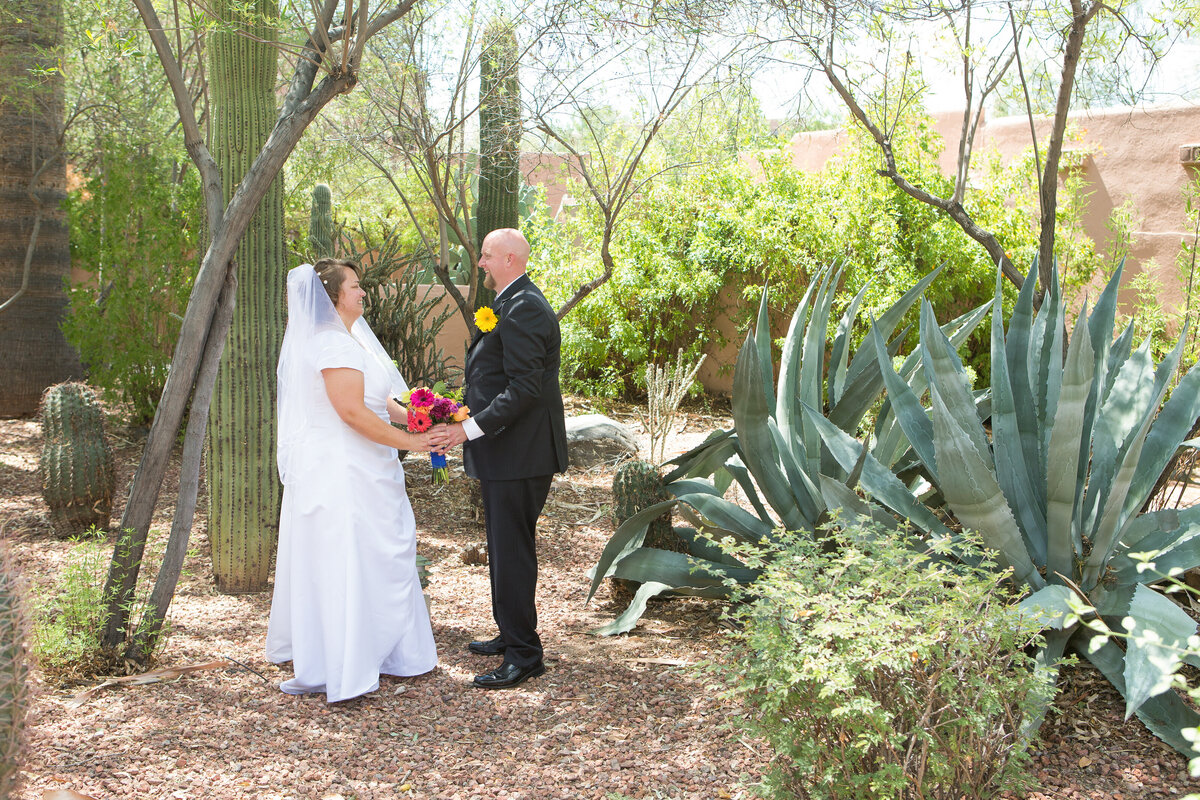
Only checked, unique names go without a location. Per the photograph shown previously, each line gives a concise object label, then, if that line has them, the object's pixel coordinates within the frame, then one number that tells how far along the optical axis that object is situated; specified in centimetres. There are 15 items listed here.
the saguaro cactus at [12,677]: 223
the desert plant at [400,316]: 783
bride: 380
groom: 394
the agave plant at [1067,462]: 322
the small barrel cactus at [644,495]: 492
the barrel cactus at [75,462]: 614
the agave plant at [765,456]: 434
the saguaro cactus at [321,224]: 841
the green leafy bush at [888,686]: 243
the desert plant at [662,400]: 718
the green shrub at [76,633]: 368
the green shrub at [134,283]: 845
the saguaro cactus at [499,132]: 660
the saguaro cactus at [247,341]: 482
